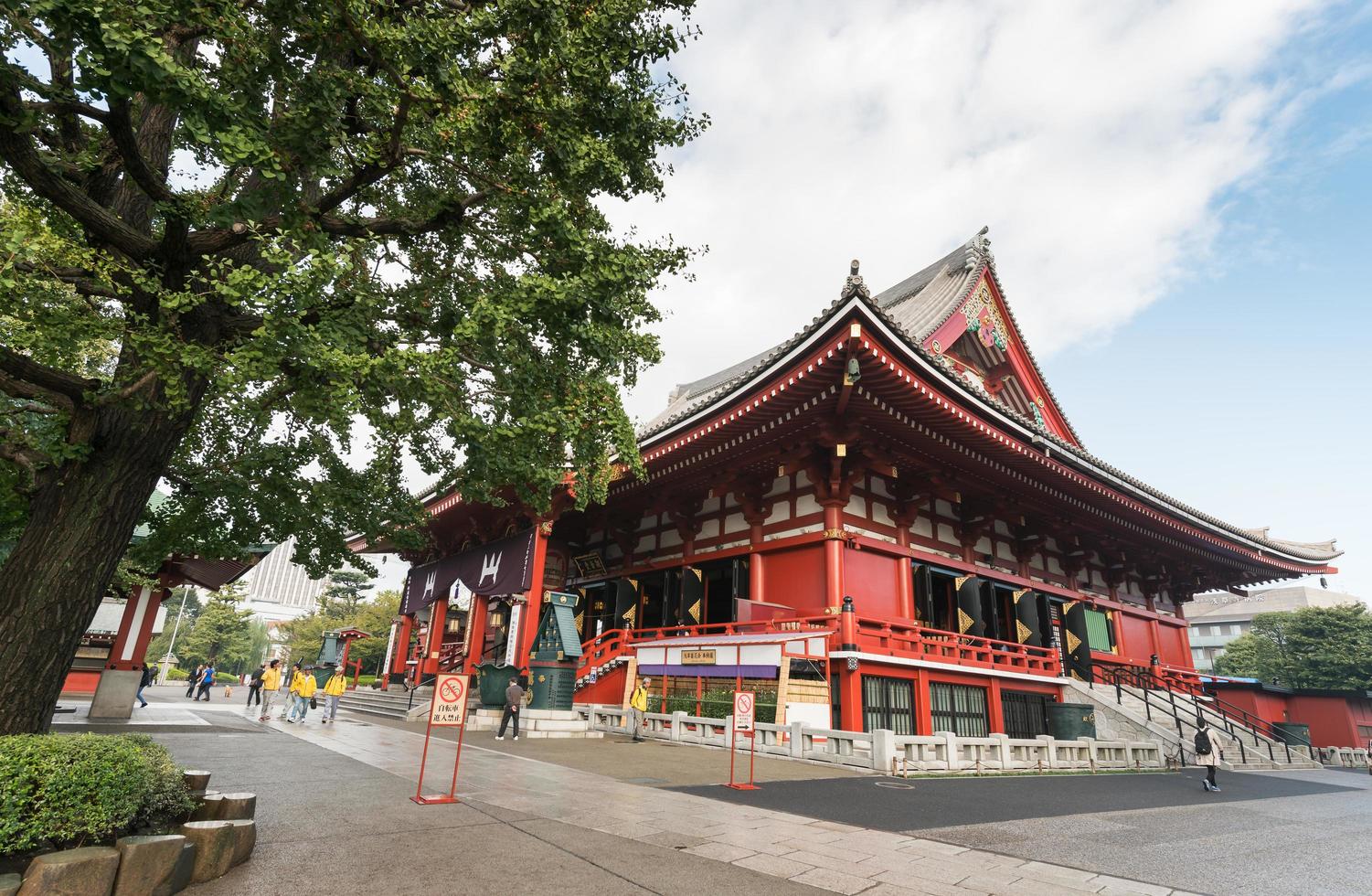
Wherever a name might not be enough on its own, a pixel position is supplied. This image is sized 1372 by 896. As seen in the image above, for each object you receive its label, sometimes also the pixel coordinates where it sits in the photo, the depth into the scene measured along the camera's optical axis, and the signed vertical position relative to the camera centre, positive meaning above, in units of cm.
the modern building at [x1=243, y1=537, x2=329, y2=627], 16875 +1544
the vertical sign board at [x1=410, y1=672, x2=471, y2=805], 674 -41
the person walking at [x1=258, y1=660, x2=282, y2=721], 1622 -84
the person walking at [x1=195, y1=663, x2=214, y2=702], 2644 -158
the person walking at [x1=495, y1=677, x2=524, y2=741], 1326 -74
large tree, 470 +327
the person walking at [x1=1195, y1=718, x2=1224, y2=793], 1060 -79
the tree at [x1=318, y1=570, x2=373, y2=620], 5928 +503
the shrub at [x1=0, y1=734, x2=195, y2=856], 318 -78
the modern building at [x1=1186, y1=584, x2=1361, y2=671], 6888 +981
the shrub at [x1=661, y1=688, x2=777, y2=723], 1309 -59
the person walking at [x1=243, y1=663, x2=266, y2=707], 2219 -119
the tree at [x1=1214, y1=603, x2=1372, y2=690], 4084 +403
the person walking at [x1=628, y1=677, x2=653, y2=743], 1420 -84
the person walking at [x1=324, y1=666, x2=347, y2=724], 1579 -97
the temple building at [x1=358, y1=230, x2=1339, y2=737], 1277 +379
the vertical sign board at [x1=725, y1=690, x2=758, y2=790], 914 -41
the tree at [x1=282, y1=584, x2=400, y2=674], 4562 +191
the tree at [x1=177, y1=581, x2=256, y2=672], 6188 +72
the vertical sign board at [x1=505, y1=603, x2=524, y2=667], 1638 +54
